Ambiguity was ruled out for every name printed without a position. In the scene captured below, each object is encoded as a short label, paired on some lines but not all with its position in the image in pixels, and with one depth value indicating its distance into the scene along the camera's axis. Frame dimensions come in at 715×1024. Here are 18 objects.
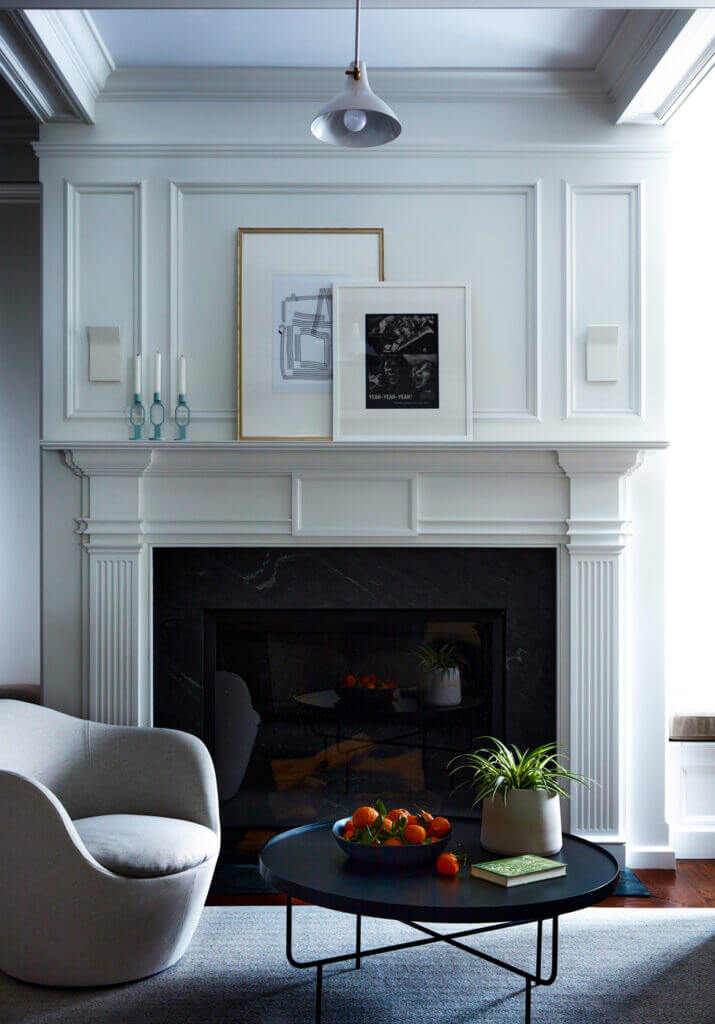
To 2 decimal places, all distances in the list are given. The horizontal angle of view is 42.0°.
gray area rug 2.43
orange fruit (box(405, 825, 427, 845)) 2.34
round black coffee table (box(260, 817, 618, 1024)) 2.07
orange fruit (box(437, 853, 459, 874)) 2.28
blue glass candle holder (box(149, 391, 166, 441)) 3.45
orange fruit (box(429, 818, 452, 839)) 2.40
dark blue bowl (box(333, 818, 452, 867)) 2.32
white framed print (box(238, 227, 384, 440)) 3.48
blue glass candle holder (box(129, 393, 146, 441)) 3.45
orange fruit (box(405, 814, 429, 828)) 2.40
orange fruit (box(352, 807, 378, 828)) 2.40
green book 2.23
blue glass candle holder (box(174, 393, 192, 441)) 3.45
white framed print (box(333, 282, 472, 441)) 3.48
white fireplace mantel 3.48
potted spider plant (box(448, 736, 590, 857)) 2.43
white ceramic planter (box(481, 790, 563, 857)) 2.43
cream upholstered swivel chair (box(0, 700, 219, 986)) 2.43
